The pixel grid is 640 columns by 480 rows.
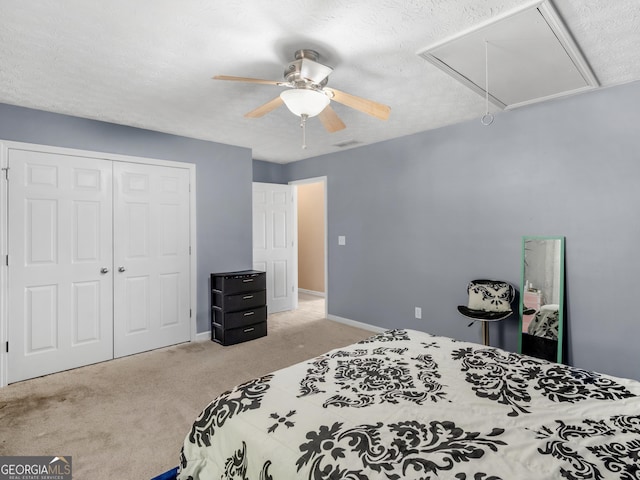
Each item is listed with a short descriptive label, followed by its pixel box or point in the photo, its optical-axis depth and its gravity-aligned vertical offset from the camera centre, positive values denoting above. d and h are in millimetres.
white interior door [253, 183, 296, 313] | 5336 -36
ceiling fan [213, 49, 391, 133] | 2051 +900
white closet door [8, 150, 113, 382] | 3057 -225
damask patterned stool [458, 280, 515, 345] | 3099 -596
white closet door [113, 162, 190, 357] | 3619 -205
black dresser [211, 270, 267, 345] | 3998 -808
